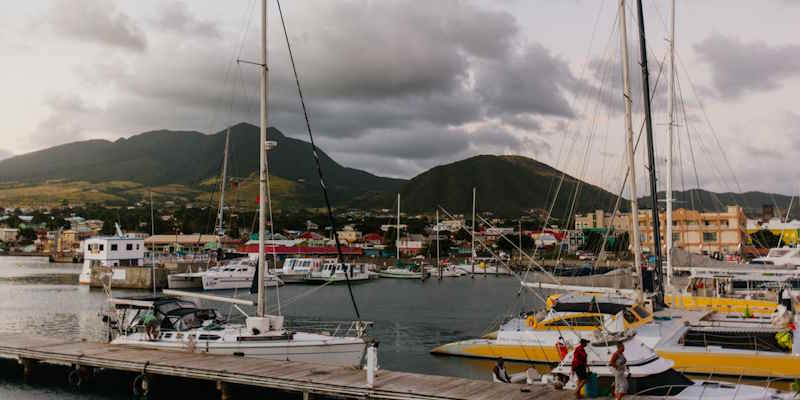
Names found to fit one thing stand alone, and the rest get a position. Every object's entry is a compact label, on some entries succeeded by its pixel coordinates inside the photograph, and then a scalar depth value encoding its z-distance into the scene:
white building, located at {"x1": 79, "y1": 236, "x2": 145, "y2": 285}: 90.25
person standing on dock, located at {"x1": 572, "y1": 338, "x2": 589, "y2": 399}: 18.66
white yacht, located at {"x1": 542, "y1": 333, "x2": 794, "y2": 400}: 18.25
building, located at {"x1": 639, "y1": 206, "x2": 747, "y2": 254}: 136.50
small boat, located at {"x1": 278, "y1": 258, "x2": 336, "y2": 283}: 104.88
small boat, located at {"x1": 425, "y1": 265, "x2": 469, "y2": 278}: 126.22
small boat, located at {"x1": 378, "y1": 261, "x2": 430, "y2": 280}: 119.32
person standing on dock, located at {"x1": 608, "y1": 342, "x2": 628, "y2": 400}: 18.06
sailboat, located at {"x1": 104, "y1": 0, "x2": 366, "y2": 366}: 26.17
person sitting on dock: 22.41
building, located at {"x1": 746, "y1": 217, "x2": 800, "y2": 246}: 109.12
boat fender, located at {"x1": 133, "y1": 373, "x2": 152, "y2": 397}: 25.47
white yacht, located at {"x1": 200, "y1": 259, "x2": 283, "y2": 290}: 84.62
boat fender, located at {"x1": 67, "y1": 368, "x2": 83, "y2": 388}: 27.70
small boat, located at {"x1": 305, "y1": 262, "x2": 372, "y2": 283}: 105.38
